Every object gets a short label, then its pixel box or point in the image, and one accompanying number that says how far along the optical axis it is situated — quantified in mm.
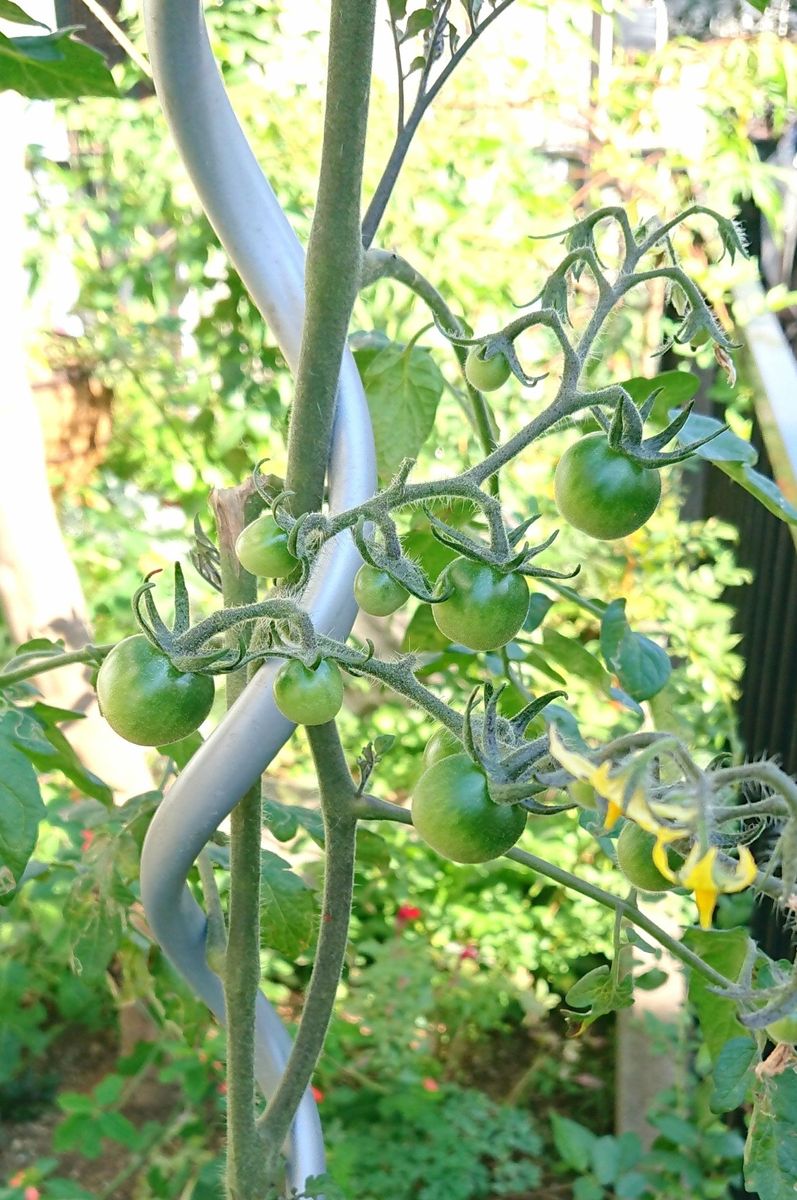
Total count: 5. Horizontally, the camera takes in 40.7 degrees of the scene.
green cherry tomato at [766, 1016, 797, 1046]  336
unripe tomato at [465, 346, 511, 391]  460
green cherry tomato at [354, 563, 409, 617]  413
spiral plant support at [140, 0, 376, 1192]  463
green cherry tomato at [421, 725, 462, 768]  429
